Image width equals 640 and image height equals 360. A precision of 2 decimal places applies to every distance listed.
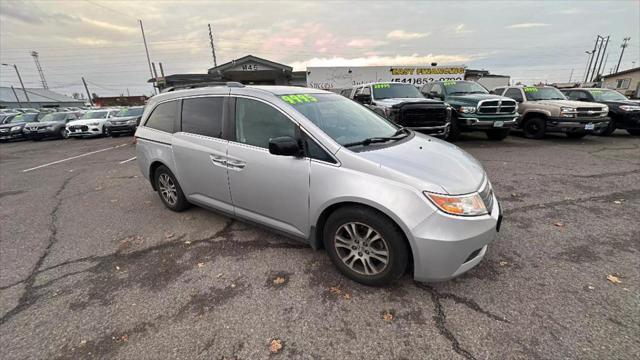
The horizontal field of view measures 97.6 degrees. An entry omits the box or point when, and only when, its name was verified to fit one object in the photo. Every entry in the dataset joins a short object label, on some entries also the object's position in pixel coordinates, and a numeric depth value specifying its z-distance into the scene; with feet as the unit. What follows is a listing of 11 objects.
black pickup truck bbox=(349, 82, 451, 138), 24.45
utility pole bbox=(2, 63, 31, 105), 179.97
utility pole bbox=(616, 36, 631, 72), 171.22
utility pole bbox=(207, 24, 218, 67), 120.67
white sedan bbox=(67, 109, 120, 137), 49.52
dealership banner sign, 60.90
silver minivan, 7.12
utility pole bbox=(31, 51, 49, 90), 209.77
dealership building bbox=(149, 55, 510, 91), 61.41
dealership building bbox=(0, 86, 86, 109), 177.84
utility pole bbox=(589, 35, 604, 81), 143.11
